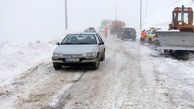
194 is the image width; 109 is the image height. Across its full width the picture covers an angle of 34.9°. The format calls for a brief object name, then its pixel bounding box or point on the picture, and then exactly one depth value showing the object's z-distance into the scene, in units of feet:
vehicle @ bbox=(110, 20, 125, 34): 214.48
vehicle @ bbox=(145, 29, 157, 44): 89.50
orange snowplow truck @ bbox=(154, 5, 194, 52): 55.21
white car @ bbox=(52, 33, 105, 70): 37.05
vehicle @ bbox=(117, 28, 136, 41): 126.62
